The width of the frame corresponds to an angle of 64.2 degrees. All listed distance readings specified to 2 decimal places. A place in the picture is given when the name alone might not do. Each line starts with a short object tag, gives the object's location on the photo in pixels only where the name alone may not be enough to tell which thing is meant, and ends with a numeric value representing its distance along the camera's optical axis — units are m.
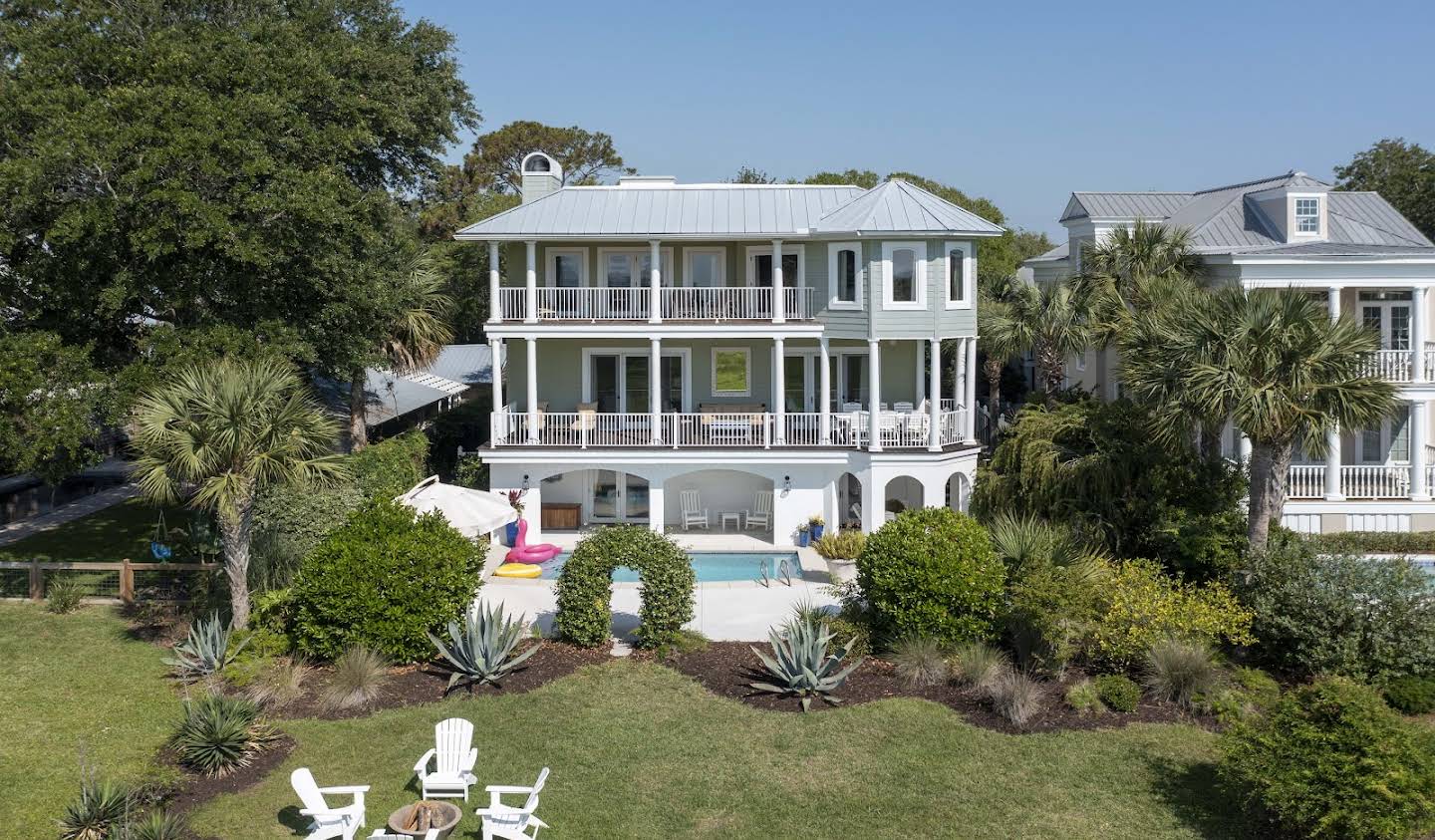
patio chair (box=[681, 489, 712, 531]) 26.89
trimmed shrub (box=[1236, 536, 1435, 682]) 15.09
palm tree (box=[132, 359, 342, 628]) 15.90
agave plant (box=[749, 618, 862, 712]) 15.15
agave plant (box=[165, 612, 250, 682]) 15.90
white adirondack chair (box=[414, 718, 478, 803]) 12.23
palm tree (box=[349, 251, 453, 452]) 29.34
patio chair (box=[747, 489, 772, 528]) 26.86
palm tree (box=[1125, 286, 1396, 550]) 16.58
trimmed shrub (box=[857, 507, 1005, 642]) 16.25
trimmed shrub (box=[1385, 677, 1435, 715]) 14.61
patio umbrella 21.06
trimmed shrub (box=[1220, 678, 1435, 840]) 10.50
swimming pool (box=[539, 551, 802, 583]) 23.27
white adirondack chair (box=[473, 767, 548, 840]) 11.02
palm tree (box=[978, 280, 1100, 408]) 25.77
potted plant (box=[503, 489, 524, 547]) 25.67
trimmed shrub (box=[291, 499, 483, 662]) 16.20
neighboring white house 24.77
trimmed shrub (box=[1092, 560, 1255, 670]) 15.31
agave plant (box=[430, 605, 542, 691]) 15.75
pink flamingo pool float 23.53
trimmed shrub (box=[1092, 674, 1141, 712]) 14.53
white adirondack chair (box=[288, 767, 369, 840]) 11.04
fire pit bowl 11.21
